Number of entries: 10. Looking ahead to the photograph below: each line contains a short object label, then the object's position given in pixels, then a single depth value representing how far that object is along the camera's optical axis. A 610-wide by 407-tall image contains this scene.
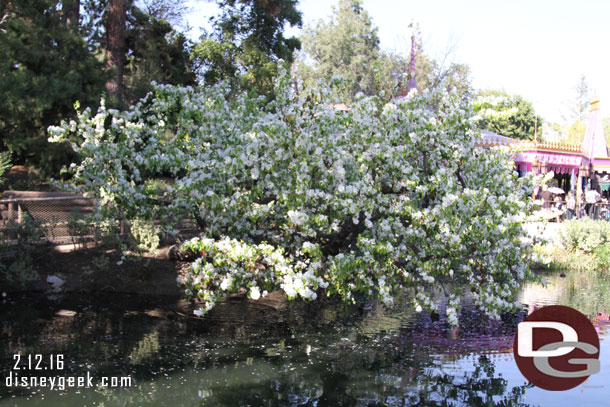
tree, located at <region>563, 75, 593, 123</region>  90.50
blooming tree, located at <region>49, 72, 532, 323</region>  8.16
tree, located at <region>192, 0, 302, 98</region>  27.98
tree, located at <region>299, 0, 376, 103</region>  69.25
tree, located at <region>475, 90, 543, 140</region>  55.22
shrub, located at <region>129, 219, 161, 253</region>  12.98
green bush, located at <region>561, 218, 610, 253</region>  17.39
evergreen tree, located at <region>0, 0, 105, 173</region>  13.83
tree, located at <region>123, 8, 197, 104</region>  23.28
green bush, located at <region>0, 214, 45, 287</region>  12.15
